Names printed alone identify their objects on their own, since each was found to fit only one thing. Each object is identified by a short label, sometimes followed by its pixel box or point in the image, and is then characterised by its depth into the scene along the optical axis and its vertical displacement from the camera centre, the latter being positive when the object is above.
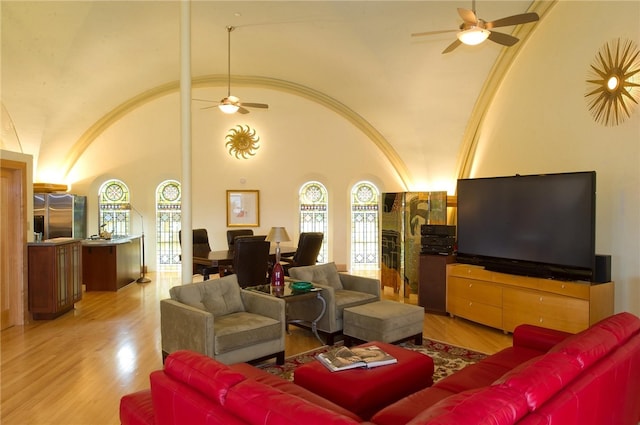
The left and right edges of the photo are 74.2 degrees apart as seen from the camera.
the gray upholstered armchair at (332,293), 4.60 -1.01
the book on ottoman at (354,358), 2.91 -1.08
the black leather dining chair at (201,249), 6.79 -0.72
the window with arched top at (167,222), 9.51 -0.33
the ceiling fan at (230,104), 6.74 +1.67
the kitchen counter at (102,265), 7.31 -1.00
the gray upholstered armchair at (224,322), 3.55 -1.04
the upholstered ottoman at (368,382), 2.63 -1.15
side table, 4.32 -0.90
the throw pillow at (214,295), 3.94 -0.85
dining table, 6.23 -0.78
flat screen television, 4.40 -0.19
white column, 4.36 +0.67
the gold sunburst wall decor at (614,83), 4.26 +1.33
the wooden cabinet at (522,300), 4.29 -1.03
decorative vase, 4.61 -0.75
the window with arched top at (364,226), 9.81 -0.43
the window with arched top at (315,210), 9.79 -0.05
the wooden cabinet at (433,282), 5.82 -1.04
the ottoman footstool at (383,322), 4.27 -1.19
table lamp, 6.39 -0.42
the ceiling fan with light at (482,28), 3.68 +1.64
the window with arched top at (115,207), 9.39 +0.01
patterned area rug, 3.87 -1.49
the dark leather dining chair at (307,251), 7.02 -0.72
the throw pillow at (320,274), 5.00 -0.80
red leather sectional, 1.53 -0.75
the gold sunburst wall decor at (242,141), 9.45 +1.49
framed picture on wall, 9.53 -0.01
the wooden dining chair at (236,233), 8.37 -0.52
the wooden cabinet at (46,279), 5.41 -0.93
